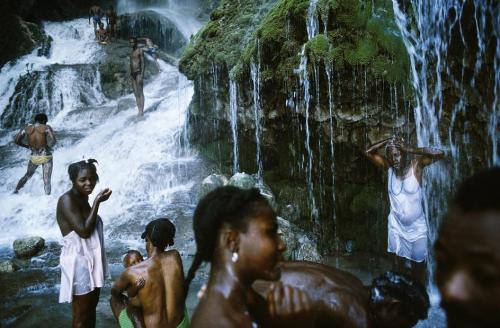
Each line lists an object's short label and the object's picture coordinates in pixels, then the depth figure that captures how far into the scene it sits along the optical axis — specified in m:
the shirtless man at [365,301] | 2.09
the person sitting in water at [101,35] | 21.89
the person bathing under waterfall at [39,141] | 8.91
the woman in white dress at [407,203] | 4.52
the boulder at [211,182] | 9.25
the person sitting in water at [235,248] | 1.65
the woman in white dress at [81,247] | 3.77
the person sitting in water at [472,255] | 0.81
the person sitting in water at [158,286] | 3.32
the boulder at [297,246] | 6.97
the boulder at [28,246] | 7.79
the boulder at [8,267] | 7.08
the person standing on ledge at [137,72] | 14.23
